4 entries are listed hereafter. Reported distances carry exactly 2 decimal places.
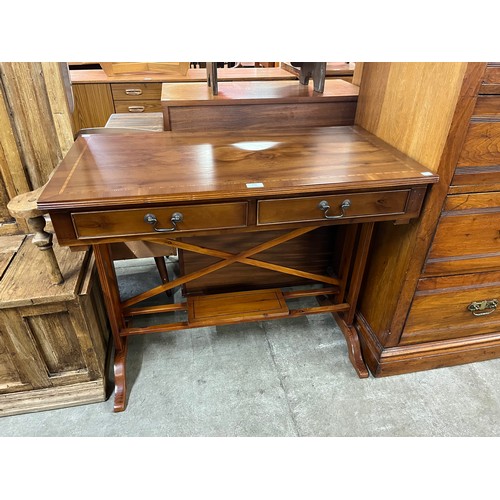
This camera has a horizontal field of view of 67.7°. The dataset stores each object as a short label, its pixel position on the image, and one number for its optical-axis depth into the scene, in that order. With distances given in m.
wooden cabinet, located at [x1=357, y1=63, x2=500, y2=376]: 1.14
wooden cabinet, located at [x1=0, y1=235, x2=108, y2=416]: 1.34
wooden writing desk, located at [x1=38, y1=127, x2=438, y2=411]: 1.07
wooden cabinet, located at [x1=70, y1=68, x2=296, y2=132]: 3.29
